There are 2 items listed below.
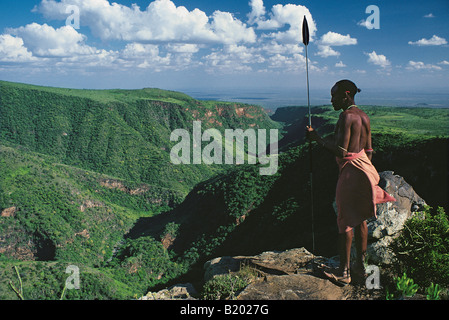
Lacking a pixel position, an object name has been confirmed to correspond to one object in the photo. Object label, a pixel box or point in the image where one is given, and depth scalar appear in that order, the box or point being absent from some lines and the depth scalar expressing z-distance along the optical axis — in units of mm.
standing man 4820
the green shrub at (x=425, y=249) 4891
